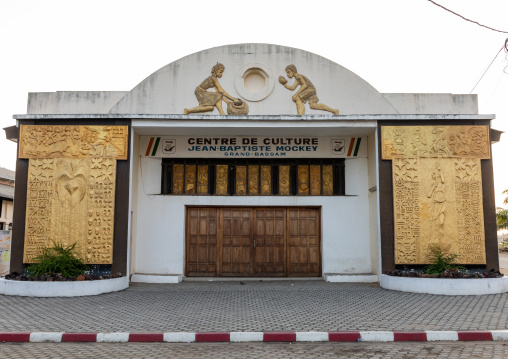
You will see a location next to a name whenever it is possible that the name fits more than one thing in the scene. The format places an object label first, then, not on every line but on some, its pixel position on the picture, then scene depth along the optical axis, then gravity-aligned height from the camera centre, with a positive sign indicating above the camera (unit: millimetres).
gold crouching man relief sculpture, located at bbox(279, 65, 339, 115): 13234 +4404
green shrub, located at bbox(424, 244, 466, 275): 11070 -759
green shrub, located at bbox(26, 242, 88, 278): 10766 -782
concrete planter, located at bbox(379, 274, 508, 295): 10531 -1301
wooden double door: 13453 -283
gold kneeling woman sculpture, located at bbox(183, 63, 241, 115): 13109 +4288
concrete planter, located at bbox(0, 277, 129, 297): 10320 -1361
